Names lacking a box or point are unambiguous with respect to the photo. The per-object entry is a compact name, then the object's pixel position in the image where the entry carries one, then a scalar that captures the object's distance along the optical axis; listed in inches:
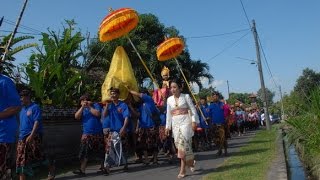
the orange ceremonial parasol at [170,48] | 331.4
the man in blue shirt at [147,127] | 296.9
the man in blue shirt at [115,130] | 262.5
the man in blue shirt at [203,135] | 429.5
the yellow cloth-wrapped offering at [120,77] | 287.2
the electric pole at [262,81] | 834.4
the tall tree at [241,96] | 2411.7
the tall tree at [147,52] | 631.8
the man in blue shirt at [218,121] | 339.3
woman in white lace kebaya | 231.9
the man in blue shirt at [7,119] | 149.7
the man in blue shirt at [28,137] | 228.8
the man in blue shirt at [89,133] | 270.6
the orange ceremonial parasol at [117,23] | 278.9
